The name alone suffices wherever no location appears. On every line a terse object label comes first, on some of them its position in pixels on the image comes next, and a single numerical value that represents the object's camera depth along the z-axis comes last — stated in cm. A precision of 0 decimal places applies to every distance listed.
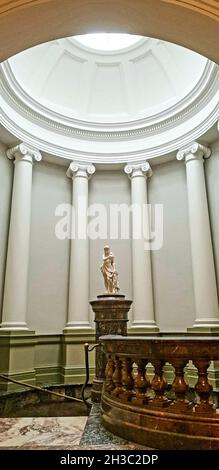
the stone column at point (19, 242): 765
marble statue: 614
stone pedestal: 537
